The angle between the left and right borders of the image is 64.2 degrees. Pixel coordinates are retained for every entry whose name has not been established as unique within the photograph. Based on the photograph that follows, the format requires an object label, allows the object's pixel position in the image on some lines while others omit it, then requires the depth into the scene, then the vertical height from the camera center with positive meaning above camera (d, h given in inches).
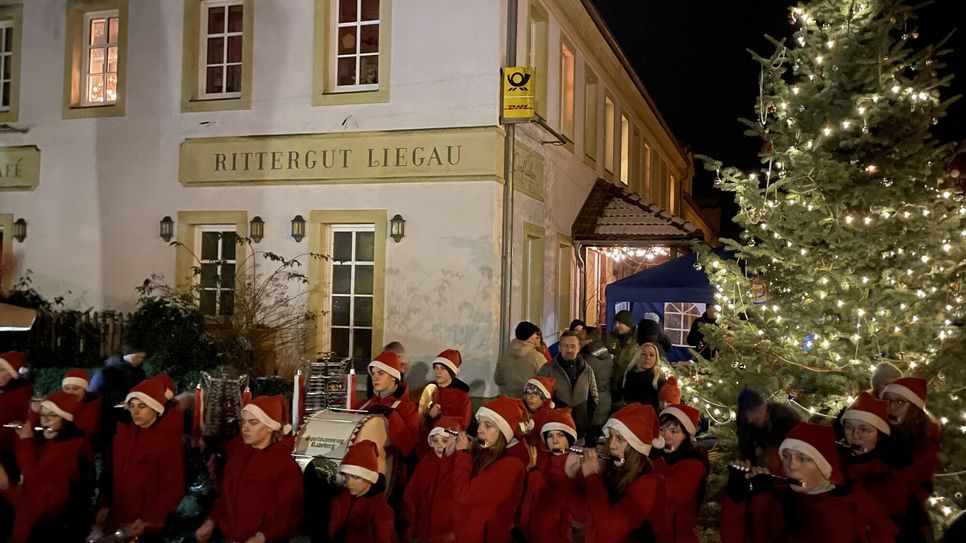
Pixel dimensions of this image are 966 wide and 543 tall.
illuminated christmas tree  255.1 +23.5
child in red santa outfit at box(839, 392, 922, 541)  187.3 -40.9
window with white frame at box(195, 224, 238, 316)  481.4 +10.2
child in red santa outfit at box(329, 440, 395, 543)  175.9 -50.9
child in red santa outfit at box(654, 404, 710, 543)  187.9 -43.9
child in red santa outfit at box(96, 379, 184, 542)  201.8 -50.4
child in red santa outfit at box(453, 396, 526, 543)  187.0 -47.6
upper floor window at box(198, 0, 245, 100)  488.7 +150.6
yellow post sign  417.7 +107.0
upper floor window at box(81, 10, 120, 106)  516.1 +150.4
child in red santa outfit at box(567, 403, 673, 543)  166.6 -43.5
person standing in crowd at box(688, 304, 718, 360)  409.6 -28.0
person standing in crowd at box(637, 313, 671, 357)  365.7 -18.9
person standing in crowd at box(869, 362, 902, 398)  232.2 -24.5
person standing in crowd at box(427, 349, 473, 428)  274.5 -37.4
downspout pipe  426.6 +41.2
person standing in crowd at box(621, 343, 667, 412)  310.7 -34.9
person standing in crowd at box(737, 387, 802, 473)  214.1 -38.5
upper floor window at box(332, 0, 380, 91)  461.1 +145.5
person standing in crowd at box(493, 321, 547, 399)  339.0 -33.2
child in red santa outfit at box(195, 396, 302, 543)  182.5 -49.0
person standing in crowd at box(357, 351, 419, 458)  241.8 -39.0
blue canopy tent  488.7 +3.3
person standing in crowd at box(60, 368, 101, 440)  235.1 -38.7
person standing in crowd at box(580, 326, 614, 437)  333.7 -35.3
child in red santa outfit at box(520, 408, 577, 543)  196.1 -52.1
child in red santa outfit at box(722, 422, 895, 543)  154.1 -43.1
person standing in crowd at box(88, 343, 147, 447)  256.7 -37.0
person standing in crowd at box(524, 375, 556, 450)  255.3 -35.6
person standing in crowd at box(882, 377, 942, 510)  204.2 -34.2
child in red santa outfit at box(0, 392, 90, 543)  201.5 -51.5
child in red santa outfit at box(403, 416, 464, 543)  196.5 -53.6
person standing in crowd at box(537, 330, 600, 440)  309.7 -36.2
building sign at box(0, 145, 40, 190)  519.2 +76.7
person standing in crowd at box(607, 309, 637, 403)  369.4 -27.3
